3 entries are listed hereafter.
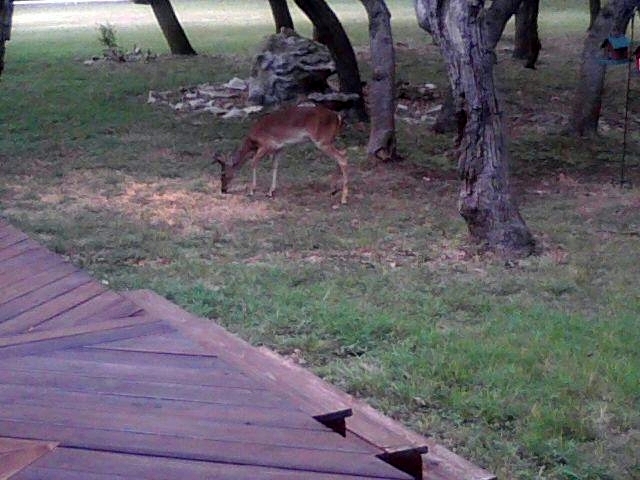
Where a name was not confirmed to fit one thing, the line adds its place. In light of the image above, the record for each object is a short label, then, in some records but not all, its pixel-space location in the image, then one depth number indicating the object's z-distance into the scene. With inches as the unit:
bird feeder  429.8
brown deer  434.0
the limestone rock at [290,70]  579.8
